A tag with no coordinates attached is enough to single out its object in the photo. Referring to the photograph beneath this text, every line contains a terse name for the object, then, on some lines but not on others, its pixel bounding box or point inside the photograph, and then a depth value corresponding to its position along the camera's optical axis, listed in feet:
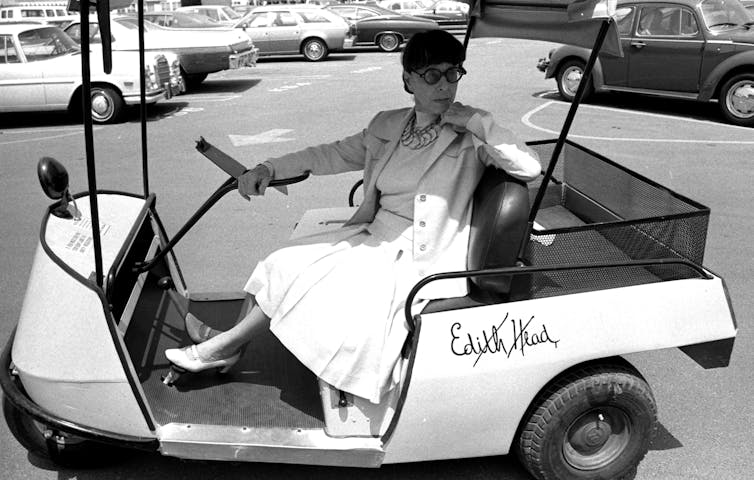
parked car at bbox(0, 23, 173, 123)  33.37
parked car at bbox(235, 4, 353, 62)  59.72
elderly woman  8.58
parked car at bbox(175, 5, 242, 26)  60.37
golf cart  8.39
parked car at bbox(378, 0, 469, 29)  68.80
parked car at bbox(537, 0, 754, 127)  31.01
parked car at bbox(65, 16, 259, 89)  41.86
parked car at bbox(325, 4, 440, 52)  64.80
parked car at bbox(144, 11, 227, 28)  46.76
